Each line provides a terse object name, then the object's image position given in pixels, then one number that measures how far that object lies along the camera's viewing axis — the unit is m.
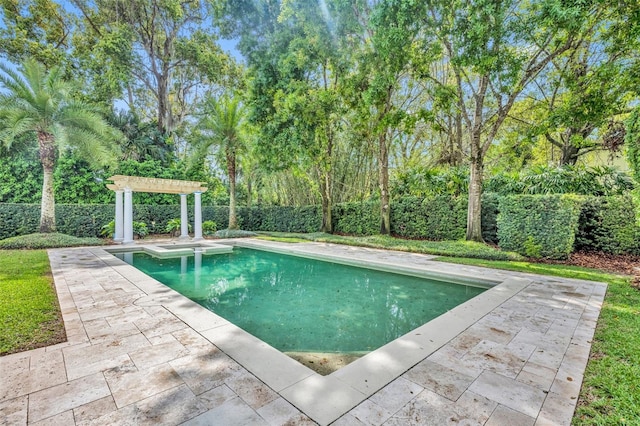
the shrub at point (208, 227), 16.98
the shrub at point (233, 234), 15.90
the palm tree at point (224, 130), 15.74
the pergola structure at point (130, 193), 12.81
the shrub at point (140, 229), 14.76
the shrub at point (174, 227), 15.96
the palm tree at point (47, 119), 10.24
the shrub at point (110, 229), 13.95
